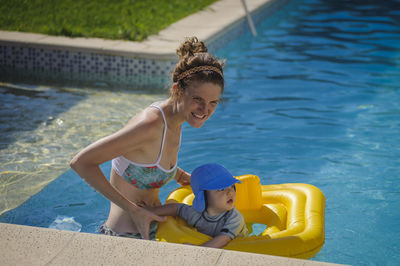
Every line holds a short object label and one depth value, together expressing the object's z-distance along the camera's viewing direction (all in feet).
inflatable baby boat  8.93
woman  8.61
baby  9.25
